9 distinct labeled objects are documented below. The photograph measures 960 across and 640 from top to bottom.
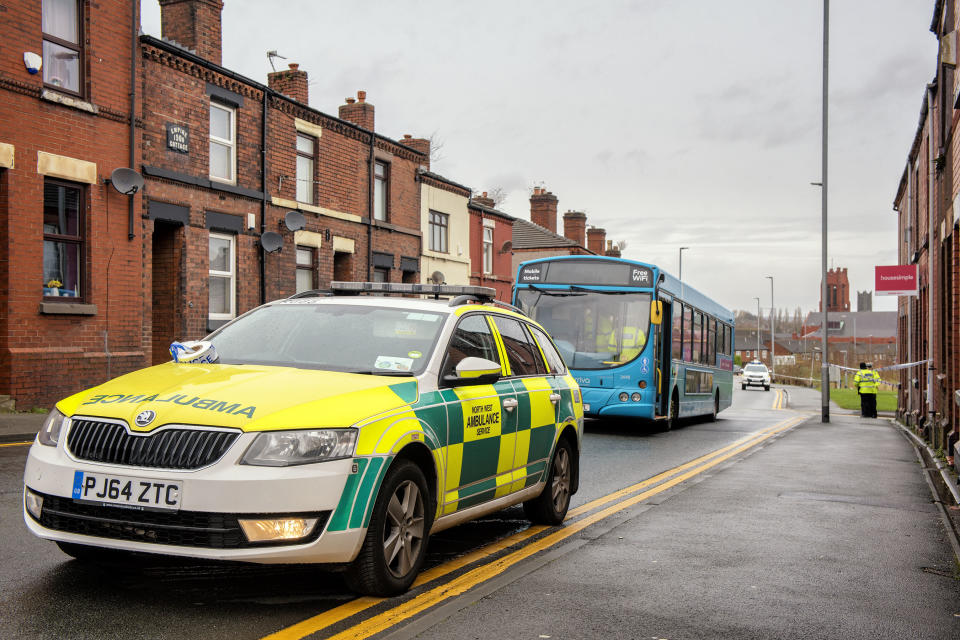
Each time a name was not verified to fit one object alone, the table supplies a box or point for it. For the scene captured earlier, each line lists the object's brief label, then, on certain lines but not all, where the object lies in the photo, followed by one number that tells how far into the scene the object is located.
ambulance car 4.41
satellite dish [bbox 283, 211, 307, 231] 22.26
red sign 20.38
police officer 28.89
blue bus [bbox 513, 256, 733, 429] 16.47
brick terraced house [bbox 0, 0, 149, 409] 14.97
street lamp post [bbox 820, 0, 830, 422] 25.16
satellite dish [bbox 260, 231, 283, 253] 21.38
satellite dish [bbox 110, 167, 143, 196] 16.77
